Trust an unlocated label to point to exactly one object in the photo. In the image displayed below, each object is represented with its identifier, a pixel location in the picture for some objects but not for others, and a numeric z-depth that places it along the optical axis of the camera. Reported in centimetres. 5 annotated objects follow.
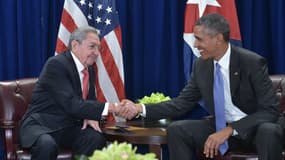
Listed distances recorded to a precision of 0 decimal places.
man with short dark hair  382
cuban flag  485
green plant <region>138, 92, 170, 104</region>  447
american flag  480
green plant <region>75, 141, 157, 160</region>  217
